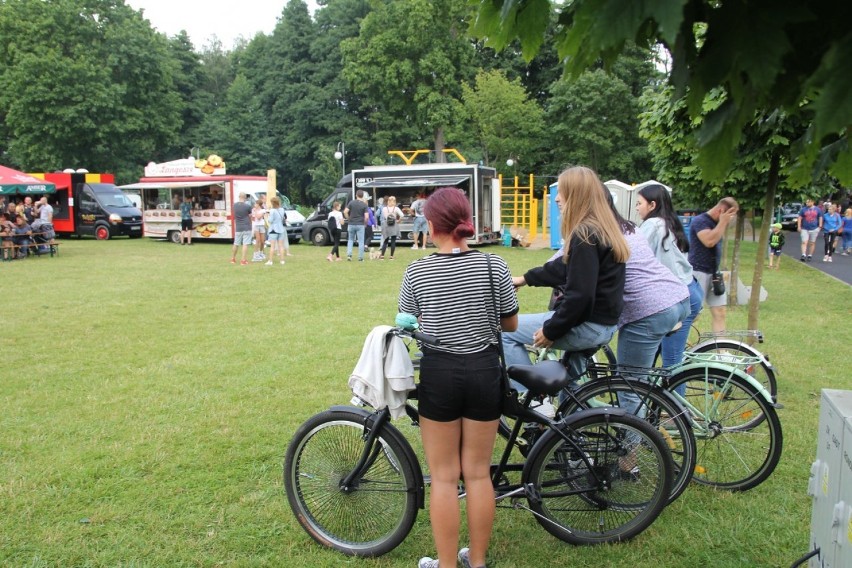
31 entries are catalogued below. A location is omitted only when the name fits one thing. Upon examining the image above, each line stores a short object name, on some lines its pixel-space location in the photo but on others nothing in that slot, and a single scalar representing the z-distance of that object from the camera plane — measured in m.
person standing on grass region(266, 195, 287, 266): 18.02
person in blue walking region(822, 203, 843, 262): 21.61
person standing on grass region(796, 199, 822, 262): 20.84
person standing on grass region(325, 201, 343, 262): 18.99
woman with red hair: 3.08
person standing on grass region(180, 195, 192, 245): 25.97
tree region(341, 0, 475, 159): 44.69
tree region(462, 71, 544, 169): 39.56
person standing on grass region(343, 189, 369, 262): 18.47
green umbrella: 21.27
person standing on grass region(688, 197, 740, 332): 6.53
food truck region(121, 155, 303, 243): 26.97
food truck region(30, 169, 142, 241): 28.83
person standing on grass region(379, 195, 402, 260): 19.73
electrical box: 2.41
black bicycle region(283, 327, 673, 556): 3.51
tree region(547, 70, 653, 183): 41.50
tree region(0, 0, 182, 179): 41.50
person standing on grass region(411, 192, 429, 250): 23.08
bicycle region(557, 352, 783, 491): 4.02
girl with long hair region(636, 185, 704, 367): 4.92
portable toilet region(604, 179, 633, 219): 20.31
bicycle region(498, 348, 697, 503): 3.81
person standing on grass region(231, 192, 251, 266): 18.34
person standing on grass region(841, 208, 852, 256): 22.69
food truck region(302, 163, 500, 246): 24.77
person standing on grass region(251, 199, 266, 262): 19.06
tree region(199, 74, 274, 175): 55.97
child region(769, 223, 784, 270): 18.27
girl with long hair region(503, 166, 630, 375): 3.70
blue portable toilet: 22.98
